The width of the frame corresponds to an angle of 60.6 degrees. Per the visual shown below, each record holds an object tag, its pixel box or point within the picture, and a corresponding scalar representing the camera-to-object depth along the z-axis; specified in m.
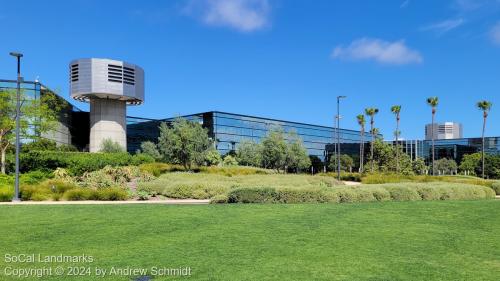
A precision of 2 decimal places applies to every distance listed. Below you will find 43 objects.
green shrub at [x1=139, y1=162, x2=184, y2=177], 35.77
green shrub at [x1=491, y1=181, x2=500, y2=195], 29.78
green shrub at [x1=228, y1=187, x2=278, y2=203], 17.78
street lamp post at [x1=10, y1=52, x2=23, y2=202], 19.83
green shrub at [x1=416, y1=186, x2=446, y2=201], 21.38
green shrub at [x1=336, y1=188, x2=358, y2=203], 19.17
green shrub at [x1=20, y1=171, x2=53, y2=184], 27.41
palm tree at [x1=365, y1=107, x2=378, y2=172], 68.12
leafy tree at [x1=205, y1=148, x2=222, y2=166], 60.22
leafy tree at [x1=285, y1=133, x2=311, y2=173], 48.47
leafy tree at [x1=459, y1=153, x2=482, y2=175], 88.75
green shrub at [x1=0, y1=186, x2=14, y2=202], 20.17
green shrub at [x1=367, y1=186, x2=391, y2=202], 20.19
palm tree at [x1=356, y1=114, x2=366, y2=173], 72.56
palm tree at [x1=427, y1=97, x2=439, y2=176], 60.29
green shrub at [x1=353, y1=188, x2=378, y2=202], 19.41
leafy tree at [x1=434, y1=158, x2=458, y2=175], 97.94
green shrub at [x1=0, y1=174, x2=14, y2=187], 24.91
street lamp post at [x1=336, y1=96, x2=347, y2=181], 42.03
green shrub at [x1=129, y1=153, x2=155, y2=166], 41.59
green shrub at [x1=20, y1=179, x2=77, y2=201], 20.80
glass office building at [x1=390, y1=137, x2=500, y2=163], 112.19
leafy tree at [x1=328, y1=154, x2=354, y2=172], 88.25
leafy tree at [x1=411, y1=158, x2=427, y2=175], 87.76
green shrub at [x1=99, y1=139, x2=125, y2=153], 59.32
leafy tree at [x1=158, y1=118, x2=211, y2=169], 38.44
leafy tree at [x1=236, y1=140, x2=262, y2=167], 61.04
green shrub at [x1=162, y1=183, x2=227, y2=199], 22.77
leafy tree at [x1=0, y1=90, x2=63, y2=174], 33.75
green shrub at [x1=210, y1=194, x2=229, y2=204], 17.99
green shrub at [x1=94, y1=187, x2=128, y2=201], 21.38
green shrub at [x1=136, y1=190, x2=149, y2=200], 22.16
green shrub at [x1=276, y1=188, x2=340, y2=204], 18.17
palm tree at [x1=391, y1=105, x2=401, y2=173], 66.25
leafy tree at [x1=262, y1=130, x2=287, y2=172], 46.91
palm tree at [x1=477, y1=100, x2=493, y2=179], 59.41
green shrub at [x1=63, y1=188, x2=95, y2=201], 21.03
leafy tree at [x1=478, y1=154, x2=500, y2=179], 77.00
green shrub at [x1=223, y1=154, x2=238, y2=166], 62.31
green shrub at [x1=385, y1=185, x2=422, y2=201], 20.53
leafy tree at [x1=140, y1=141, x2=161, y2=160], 65.69
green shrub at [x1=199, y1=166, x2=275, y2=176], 40.96
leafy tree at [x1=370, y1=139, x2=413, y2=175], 67.81
